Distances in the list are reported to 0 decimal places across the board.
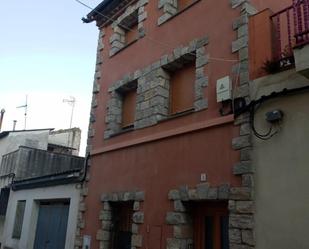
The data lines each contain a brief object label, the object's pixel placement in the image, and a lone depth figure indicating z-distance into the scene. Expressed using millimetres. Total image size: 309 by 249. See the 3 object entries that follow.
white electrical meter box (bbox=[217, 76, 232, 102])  6156
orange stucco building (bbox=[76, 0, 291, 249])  6047
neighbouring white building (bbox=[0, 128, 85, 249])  10474
